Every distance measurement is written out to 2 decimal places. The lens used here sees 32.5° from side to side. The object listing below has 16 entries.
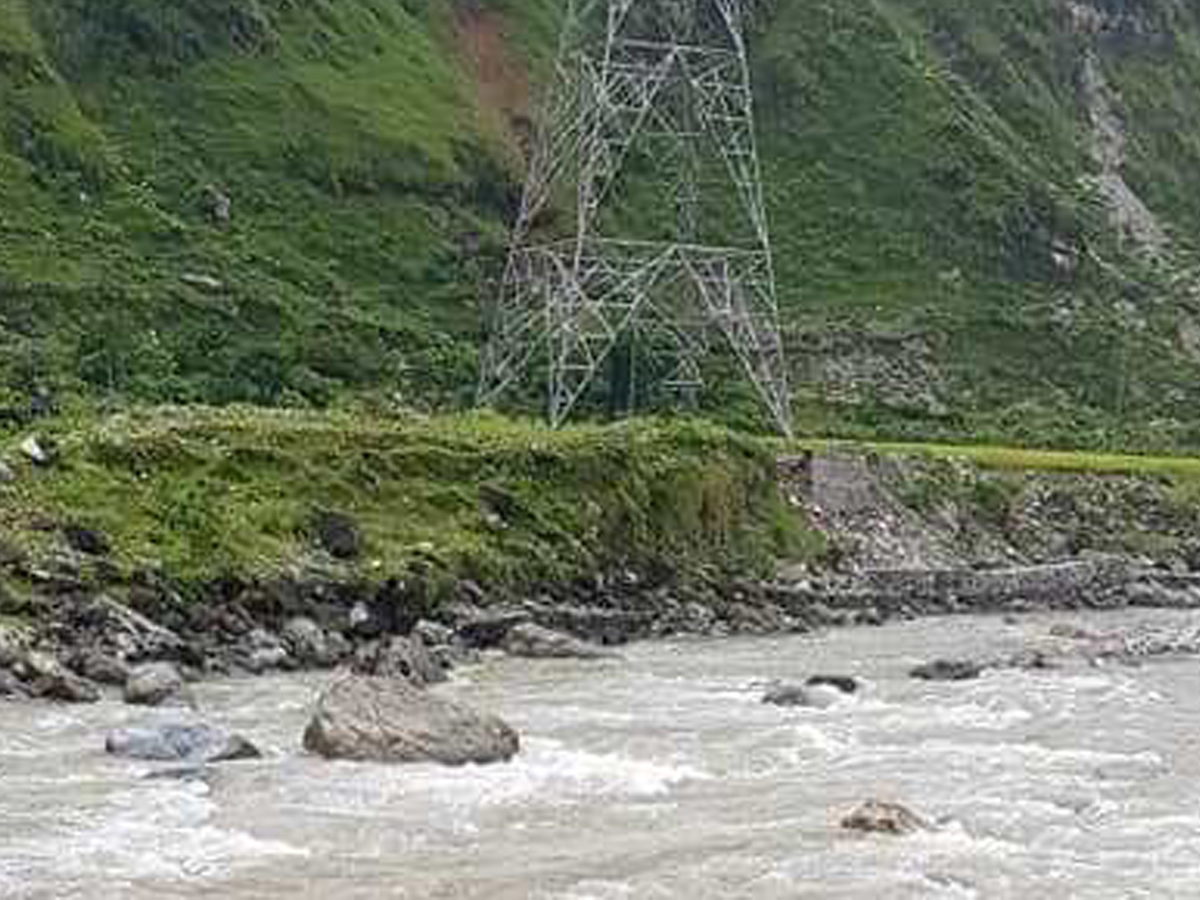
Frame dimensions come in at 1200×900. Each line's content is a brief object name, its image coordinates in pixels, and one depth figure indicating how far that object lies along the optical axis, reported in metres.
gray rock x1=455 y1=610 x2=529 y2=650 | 45.31
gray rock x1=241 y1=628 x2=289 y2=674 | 39.97
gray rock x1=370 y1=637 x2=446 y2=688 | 37.78
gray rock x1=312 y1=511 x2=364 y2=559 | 47.25
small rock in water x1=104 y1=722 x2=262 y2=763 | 28.81
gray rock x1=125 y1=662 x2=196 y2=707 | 34.47
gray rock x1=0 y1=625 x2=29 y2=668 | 35.56
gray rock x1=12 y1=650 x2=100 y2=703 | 34.38
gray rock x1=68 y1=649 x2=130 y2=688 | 36.12
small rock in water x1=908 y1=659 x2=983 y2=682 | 43.16
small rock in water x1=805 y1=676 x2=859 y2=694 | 39.94
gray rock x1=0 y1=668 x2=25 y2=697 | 34.41
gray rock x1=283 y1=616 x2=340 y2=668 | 41.00
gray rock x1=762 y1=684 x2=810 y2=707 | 37.78
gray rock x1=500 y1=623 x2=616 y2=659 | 44.38
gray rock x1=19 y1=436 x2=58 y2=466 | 46.34
